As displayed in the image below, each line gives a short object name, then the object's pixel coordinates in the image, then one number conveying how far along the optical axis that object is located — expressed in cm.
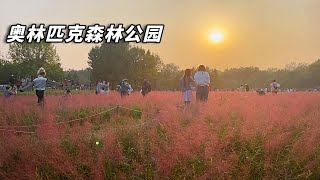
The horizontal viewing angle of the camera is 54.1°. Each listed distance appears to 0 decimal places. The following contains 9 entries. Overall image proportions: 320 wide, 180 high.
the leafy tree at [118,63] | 4884
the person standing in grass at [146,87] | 1583
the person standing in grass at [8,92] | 1251
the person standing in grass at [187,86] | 968
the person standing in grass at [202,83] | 955
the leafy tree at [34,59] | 4486
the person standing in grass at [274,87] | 1915
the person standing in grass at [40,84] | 874
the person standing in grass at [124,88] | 1529
